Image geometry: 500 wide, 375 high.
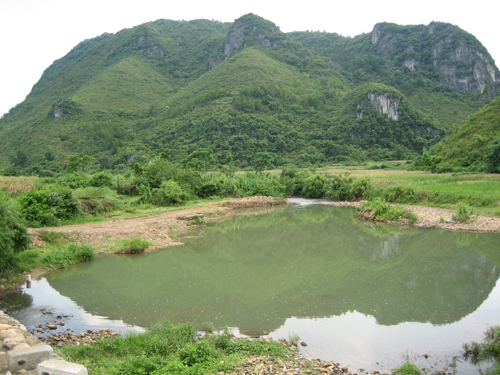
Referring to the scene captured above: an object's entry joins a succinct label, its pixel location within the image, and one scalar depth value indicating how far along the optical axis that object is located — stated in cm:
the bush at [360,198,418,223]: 2191
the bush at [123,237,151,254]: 1490
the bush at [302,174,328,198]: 3728
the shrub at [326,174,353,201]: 3416
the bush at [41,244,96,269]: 1281
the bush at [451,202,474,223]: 2008
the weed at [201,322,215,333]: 785
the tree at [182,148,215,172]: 3803
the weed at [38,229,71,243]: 1417
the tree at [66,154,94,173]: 3788
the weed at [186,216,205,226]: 2213
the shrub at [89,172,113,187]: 2783
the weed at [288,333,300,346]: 743
